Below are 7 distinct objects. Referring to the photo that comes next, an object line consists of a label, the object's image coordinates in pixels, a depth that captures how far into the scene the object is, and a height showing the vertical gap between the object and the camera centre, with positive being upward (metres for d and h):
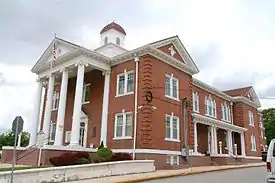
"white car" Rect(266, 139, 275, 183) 11.08 -0.36
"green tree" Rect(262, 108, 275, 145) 67.31 +7.44
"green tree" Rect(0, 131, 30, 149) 47.11 +1.44
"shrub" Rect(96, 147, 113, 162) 17.39 -0.25
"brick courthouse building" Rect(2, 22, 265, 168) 21.05 +3.86
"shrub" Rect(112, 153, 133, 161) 17.80 -0.41
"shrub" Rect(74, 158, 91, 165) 15.10 -0.61
